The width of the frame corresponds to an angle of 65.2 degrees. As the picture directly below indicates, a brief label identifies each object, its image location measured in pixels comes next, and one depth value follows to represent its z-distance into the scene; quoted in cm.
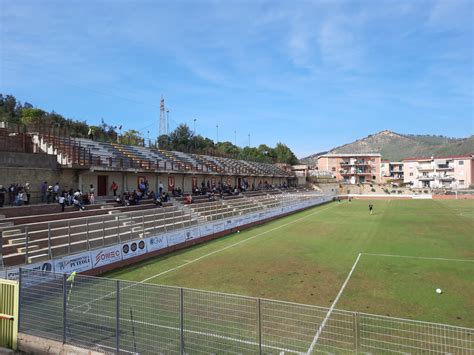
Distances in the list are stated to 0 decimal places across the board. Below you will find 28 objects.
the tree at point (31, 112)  6253
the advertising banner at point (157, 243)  1988
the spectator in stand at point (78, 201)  2288
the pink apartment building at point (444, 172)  10344
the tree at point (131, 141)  4056
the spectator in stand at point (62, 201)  2158
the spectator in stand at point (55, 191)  2306
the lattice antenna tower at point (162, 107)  9474
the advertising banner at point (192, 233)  2339
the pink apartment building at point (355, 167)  10852
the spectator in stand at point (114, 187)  2849
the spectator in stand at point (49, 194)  2238
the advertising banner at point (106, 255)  1615
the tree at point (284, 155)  12044
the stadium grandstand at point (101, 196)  1555
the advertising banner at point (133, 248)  1797
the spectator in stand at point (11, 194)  2064
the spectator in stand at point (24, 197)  2069
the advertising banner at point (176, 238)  2164
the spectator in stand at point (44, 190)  2220
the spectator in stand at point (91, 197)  2445
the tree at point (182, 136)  8742
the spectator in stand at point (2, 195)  1945
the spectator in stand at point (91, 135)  3299
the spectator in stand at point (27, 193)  2130
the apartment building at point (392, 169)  13749
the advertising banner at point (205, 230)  2507
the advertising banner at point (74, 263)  1436
